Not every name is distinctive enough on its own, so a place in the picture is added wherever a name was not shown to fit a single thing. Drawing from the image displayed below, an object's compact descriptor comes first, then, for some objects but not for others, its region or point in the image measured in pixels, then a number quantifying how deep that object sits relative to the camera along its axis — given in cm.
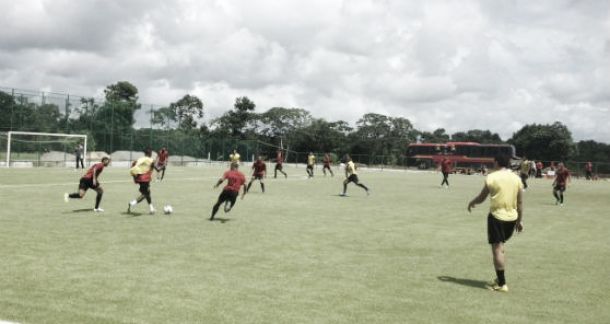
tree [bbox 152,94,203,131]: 11138
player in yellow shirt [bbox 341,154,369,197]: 2350
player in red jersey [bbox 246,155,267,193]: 2370
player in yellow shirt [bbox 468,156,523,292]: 742
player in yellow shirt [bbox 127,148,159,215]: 1438
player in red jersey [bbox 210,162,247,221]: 1362
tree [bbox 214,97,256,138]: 11150
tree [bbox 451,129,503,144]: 15188
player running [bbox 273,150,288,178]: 3538
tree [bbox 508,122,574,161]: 11051
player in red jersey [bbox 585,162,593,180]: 6053
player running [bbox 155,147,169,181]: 3055
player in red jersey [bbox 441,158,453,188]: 3353
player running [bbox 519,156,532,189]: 3055
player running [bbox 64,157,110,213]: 1435
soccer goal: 4228
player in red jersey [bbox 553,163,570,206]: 2234
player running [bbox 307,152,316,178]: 3850
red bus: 6888
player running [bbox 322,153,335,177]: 4262
